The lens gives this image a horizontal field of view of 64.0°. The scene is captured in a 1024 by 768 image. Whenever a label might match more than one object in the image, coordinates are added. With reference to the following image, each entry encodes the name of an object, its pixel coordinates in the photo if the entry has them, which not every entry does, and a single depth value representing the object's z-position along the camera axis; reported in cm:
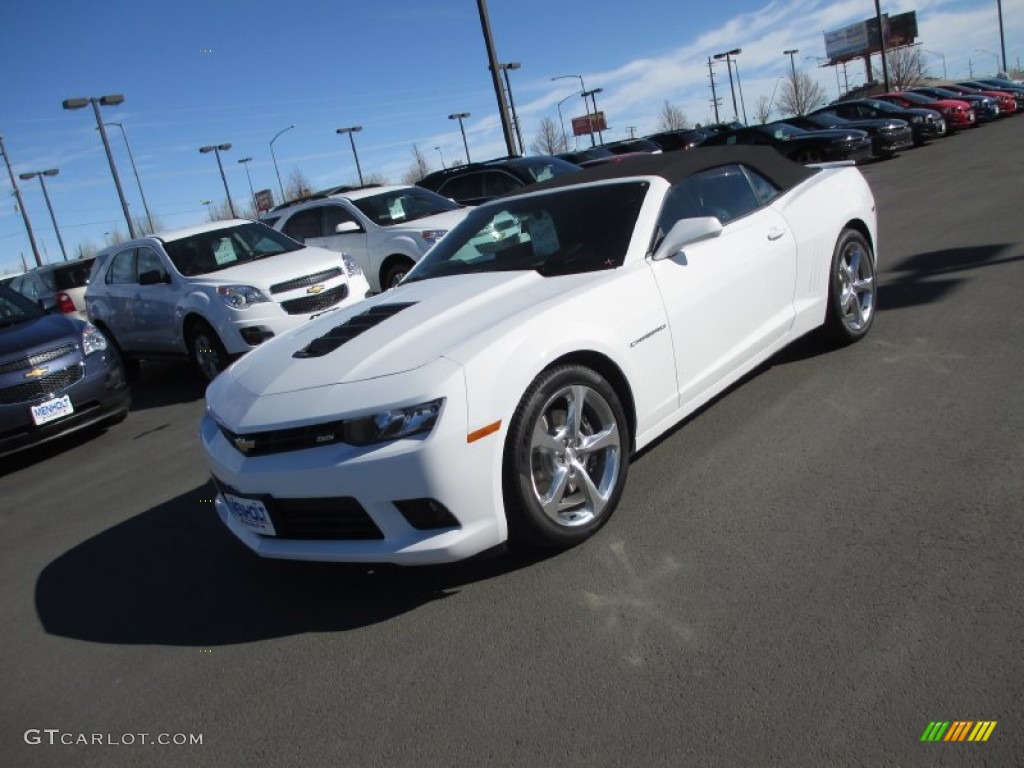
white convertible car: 296
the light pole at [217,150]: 4227
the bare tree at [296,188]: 7000
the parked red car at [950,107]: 2591
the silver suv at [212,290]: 782
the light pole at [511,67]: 3700
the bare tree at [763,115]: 8525
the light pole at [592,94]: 5909
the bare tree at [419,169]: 7656
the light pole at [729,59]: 6594
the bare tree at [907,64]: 8012
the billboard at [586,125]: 10025
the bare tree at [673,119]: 8581
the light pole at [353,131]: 5244
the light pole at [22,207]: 3403
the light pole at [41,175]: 3989
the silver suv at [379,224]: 1059
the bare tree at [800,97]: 8106
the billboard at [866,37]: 8088
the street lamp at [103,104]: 2244
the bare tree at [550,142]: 7844
